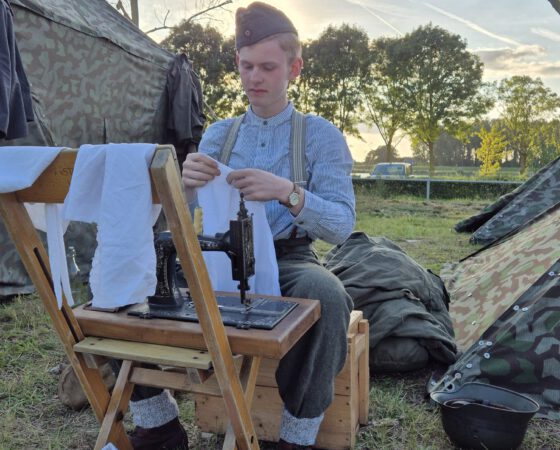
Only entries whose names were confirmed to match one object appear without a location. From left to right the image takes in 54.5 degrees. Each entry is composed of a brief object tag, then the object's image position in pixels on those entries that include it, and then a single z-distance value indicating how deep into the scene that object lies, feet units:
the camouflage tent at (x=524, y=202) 20.36
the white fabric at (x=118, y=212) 3.95
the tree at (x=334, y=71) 78.89
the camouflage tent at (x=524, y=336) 8.27
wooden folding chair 4.17
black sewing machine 5.52
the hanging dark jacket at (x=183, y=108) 19.48
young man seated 5.96
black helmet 7.00
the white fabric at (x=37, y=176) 4.13
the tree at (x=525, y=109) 90.07
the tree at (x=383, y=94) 80.23
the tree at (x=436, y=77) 77.66
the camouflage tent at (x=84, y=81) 14.43
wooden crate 7.22
